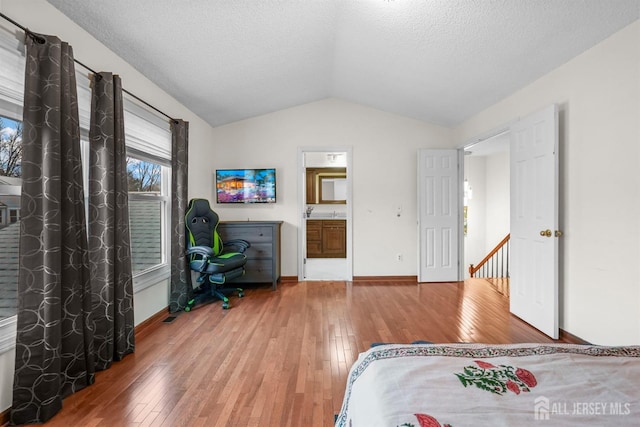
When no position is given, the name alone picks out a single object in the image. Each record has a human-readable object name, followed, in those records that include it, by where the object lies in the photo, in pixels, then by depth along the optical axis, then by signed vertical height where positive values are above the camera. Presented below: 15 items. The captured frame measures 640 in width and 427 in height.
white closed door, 4.34 +0.14
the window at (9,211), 1.67 +0.01
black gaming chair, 3.29 -0.52
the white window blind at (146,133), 2.61 +0.76
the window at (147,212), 2.87 +0.00
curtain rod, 1.51 +0.97
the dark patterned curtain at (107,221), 2.06 -0.06
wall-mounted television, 4.42 +0.39
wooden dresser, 4.05 -0.40
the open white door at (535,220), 2.50 -0.09
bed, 0.70 -0.48
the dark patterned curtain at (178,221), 3.20 -0.10
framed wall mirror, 6.84 +0.61
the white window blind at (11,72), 1.57 +0.76
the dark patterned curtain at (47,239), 1.55 -0.14
